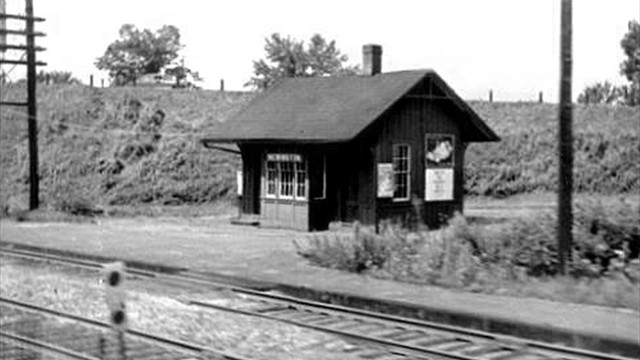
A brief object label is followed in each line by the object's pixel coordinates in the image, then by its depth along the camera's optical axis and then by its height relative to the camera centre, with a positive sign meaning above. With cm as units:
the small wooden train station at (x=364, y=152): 2956 +48
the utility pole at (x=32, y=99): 3544 +241
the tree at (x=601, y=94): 7656 +588
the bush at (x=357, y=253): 1823 -160
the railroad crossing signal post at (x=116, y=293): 767 -98
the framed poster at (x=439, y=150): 3128 +58
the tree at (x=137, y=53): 9100 +1058
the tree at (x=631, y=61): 7412 +827
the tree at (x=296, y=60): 7688 +838
